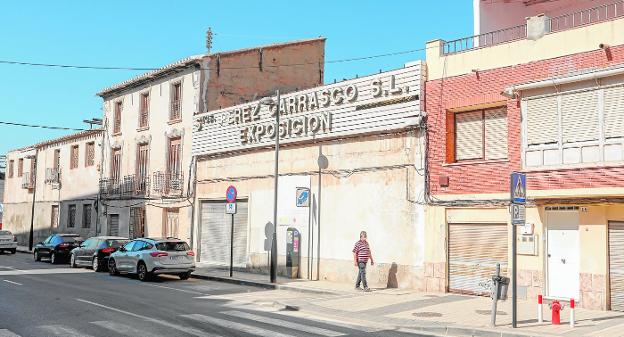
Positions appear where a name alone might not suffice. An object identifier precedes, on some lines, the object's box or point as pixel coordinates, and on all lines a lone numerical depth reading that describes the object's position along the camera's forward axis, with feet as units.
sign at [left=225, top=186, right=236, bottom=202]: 67.06
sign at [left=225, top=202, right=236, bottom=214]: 66.64
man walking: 56.59
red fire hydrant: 37.11
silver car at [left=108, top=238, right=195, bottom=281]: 65.21
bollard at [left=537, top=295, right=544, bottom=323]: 37.55
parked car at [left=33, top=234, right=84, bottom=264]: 91.40
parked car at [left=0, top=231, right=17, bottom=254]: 114.52
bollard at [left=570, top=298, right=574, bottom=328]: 36.52
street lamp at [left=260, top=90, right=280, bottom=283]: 62.28
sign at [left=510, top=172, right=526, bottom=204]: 37.14
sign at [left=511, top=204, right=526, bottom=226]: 36.76
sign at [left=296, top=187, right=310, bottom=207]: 67.67
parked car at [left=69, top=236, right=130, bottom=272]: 77.97
